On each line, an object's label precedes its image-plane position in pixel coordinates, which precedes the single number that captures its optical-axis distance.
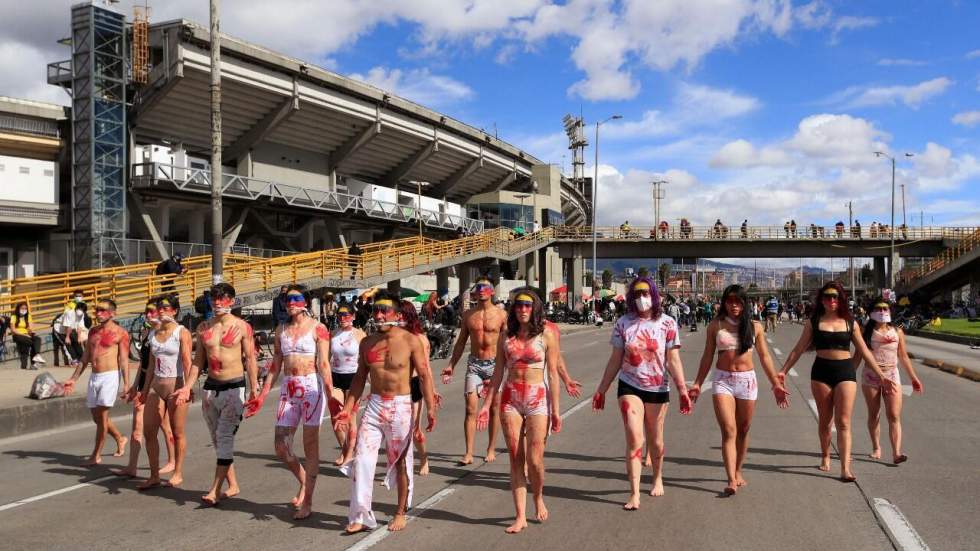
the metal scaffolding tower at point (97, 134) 34.56
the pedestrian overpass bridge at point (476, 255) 23.80
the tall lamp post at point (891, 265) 56.93
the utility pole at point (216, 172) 17.50
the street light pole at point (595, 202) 51.75
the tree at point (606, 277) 126.06
